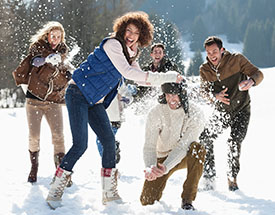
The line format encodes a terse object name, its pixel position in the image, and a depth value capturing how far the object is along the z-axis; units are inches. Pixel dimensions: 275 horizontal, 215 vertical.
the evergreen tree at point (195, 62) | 2621.8
